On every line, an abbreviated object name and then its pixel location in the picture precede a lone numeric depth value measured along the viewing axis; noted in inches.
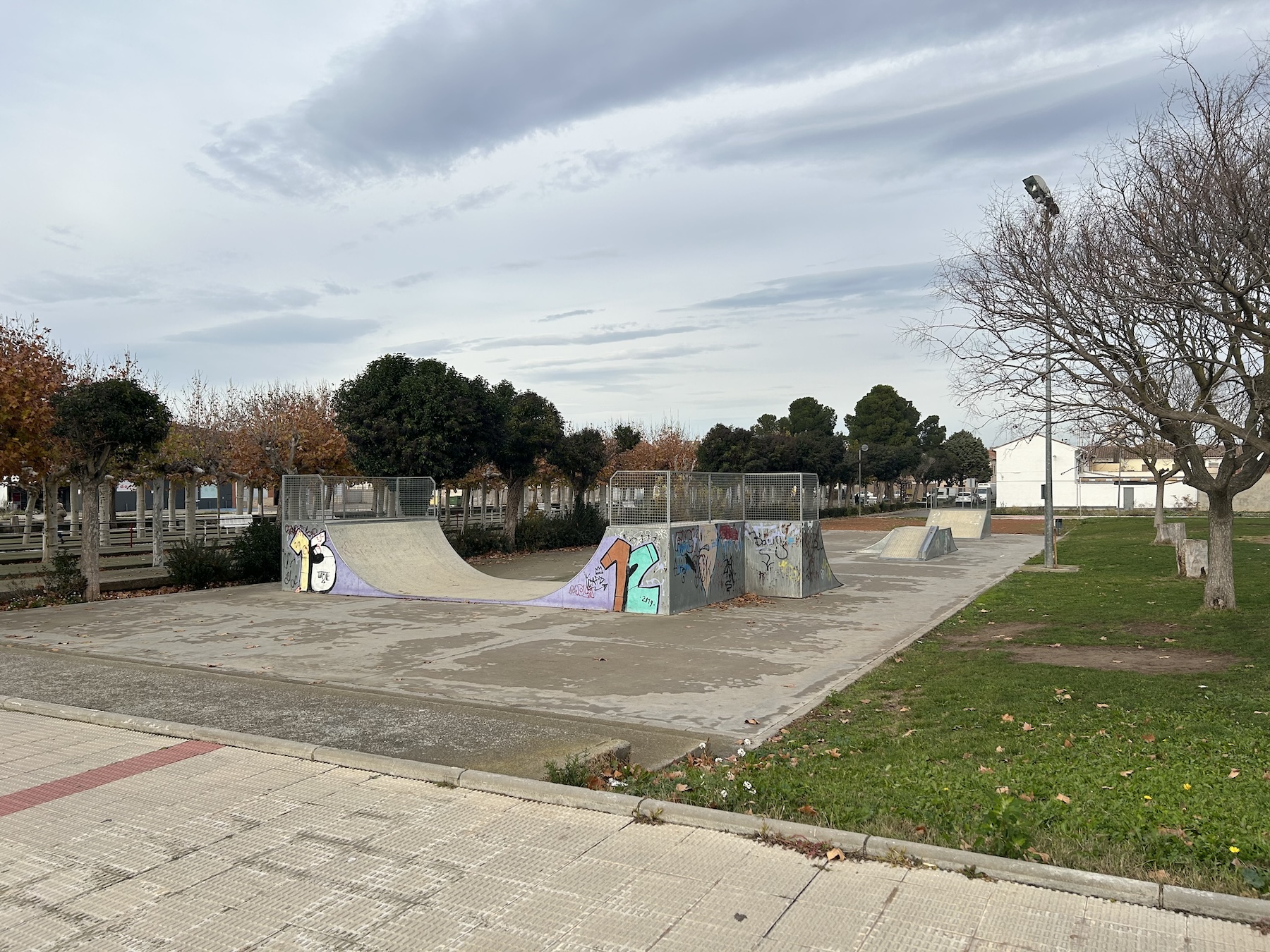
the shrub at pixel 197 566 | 738.2
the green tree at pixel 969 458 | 3961.6
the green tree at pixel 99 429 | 615.2
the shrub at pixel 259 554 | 783.1
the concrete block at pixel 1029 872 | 157.9
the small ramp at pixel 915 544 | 1082.7
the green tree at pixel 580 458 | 1287.5
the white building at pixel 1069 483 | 2893.7
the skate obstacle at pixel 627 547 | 618.8
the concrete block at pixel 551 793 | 206.8
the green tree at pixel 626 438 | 1755.7
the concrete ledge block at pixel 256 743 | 253.6
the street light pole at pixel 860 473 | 2701.8
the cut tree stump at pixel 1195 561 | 732.7
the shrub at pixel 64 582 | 648.4
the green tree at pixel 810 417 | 3759.8
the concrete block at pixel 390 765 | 230.1
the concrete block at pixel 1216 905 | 149.4
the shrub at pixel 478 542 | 1103.0
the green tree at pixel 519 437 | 1130.0
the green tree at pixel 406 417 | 988.6
